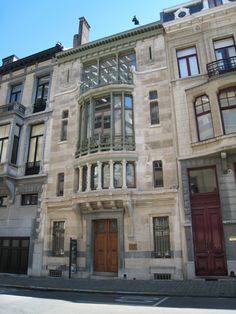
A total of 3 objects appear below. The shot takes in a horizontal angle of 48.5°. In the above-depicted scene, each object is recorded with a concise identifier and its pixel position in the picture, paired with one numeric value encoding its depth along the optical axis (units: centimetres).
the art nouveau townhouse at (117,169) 1404
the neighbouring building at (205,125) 1279
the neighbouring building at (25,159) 1670
